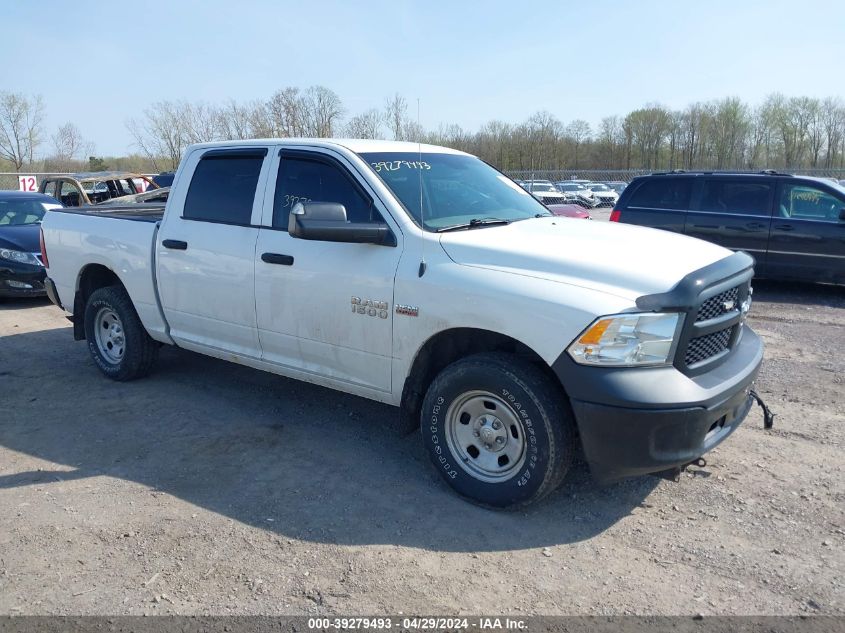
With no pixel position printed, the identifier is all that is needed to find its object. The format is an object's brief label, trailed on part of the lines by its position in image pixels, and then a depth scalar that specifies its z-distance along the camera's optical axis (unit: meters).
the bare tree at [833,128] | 56.72
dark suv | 9.95
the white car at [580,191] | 33.38
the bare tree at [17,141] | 46.28
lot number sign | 25.61
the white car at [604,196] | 36.28
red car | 19.00
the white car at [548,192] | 28.63
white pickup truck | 3.42
